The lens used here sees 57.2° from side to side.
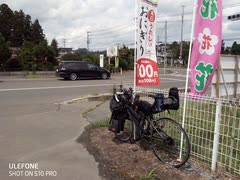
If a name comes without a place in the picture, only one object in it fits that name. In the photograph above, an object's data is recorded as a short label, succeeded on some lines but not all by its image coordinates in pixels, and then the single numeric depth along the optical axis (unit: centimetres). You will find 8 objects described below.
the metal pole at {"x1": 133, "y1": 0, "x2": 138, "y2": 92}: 429
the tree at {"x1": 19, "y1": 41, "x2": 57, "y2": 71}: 2233
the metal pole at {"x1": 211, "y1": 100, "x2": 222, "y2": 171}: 298
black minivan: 1800
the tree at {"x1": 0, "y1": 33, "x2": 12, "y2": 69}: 2027
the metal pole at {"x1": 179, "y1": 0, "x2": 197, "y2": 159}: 330
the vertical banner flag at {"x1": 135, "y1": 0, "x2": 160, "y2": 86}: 421
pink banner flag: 313
